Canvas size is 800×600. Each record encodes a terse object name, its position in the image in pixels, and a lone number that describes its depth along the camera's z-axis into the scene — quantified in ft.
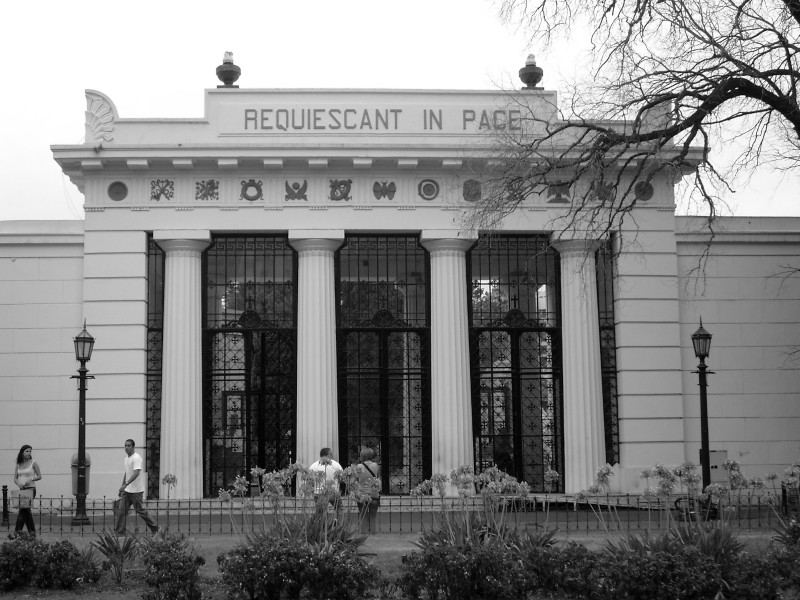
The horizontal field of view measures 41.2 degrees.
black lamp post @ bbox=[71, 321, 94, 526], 69.05
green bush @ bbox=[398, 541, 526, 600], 40.40
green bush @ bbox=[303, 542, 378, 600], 40.57
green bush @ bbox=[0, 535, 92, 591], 44.42
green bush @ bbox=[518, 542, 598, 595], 41.65
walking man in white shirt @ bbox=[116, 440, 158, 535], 60.03
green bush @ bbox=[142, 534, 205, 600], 40.60
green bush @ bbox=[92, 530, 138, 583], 45.14
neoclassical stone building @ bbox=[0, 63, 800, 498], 83.76
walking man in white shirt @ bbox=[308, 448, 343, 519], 45.07
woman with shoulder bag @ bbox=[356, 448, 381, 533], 58.13
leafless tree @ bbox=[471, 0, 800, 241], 58.54
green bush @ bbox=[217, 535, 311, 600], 40.19
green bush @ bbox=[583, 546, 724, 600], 39.45
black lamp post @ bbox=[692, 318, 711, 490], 70.83
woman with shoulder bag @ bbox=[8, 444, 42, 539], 64.39
